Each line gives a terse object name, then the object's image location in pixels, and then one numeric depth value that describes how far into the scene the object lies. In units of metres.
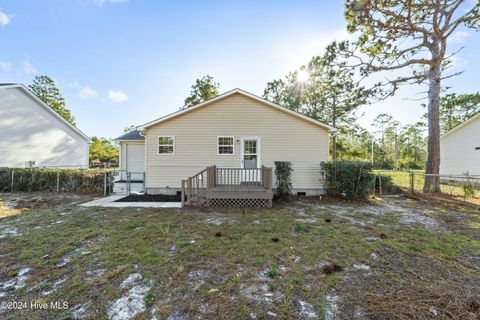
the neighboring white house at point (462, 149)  12.45
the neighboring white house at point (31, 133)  12.20
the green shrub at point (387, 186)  9.67
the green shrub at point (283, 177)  8.26
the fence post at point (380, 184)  9.29
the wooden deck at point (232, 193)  7.12
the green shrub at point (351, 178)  7.92
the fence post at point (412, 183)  9.24
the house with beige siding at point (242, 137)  9.01
